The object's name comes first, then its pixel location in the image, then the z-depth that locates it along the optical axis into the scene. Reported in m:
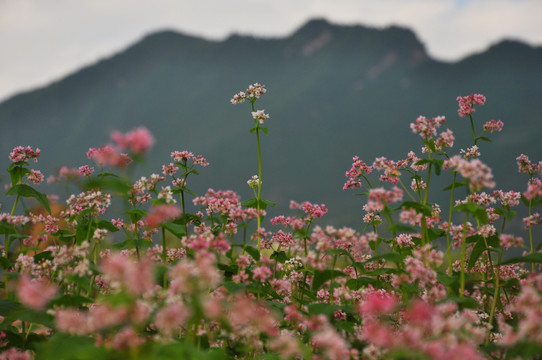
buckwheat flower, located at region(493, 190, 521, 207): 5.04
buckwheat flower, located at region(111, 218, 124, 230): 5.57
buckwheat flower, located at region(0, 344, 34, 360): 3.46
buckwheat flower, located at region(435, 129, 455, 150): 4.74
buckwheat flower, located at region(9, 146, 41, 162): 5.38
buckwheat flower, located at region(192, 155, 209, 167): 5.63
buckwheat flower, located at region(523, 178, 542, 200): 3.98
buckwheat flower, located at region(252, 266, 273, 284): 3.73
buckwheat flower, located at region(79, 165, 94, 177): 5.63
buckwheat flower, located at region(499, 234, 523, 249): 3.91
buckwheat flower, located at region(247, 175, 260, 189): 6.21
